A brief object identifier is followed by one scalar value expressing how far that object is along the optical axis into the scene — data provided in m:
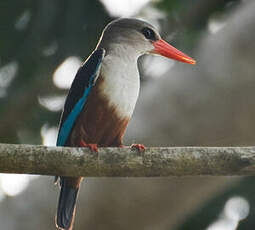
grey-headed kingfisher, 9.52
